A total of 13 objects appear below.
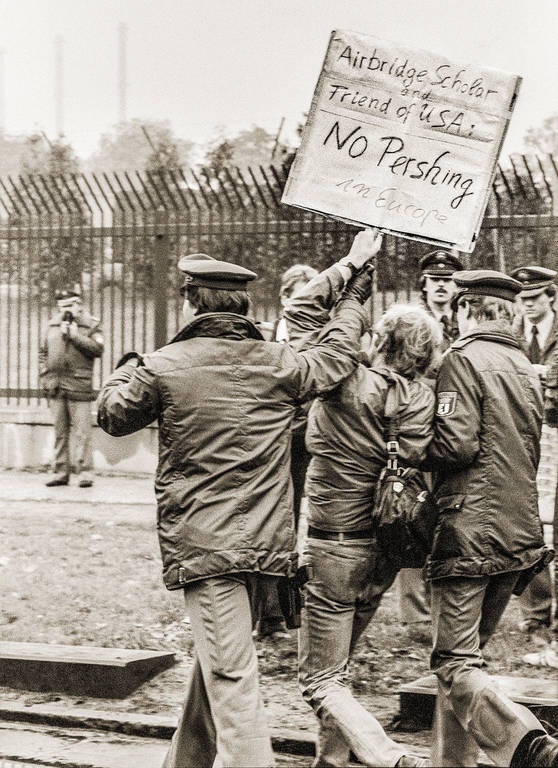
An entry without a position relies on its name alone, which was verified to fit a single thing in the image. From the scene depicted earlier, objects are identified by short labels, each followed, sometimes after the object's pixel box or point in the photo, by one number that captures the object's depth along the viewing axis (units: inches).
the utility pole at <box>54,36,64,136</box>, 6111.7
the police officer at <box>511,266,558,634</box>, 518.6
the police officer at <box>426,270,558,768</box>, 359.4
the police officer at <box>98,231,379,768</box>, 329.4
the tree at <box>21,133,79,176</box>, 2256.7
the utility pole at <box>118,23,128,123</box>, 6116.6
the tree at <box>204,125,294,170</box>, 3600.0
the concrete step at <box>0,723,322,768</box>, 406.1
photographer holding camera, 915.5
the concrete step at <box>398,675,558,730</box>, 419.3
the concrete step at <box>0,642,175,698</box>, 467.2
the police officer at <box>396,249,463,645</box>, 527.7
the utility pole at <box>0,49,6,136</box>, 5652.1
